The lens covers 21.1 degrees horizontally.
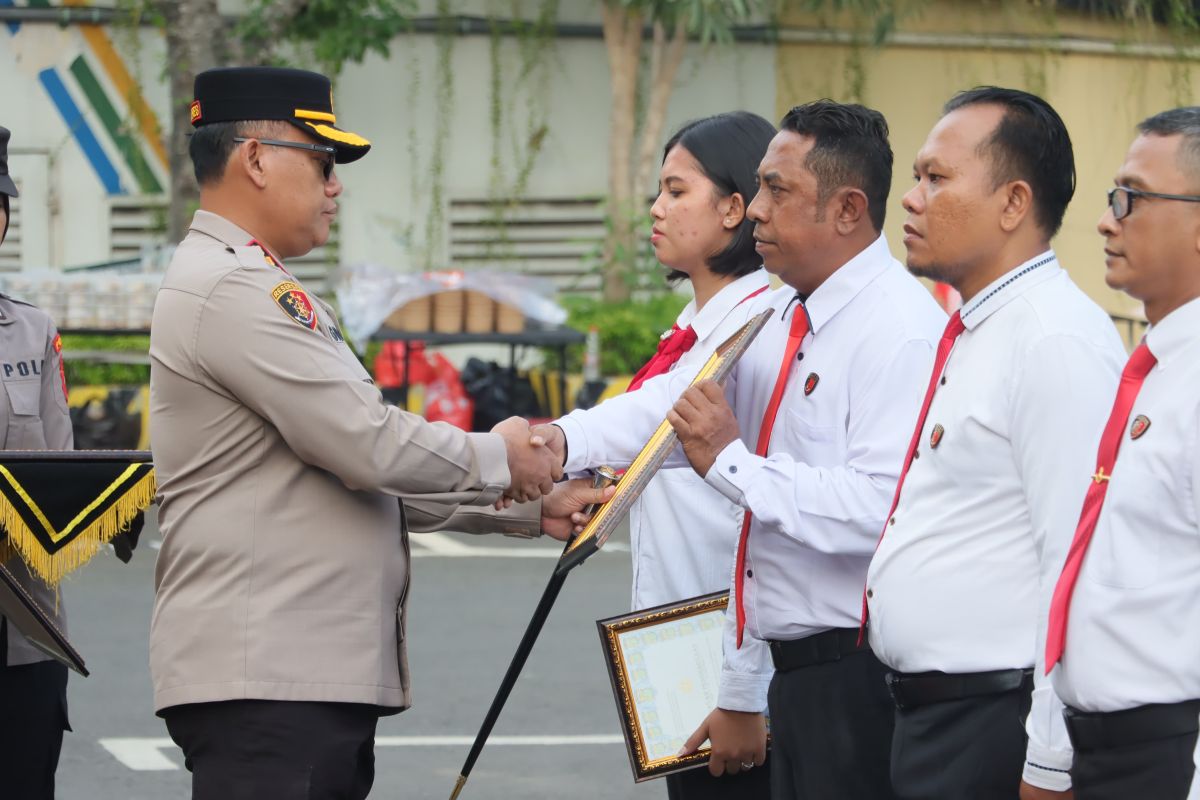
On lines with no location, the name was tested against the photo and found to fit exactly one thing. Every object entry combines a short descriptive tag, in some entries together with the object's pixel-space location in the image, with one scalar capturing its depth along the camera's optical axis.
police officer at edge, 7.46
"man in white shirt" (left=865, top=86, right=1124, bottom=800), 5.17
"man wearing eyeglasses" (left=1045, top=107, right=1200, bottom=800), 4.75
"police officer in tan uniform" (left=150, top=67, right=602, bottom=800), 5.93
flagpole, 6.19
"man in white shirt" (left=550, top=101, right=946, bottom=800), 6.19
